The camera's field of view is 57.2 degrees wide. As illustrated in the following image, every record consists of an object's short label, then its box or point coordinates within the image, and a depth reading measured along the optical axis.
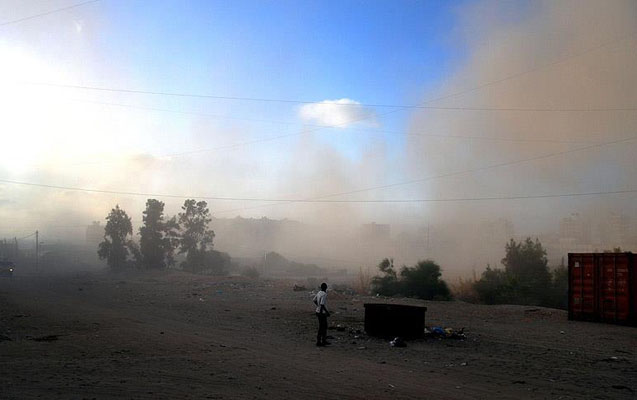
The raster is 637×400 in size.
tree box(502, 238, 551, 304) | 36.78
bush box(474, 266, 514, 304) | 36.12
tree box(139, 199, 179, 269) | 83.00
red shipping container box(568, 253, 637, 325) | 21.05
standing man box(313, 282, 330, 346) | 16.03
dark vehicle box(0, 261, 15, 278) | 70.31
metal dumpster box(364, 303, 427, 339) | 17.36
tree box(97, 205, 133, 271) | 90.75
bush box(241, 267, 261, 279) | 68.30
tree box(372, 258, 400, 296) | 41.16
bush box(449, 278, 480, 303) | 38.68
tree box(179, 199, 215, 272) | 81.88
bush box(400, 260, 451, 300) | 38.91
